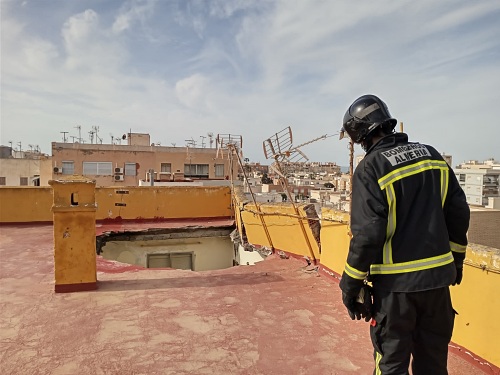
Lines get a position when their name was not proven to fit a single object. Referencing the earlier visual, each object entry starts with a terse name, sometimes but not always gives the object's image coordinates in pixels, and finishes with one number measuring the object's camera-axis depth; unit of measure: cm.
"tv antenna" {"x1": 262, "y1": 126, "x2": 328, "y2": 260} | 659
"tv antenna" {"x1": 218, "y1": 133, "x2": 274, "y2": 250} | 706
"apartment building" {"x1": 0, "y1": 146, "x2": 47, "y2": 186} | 3794
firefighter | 204
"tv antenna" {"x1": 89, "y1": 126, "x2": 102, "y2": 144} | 3456
